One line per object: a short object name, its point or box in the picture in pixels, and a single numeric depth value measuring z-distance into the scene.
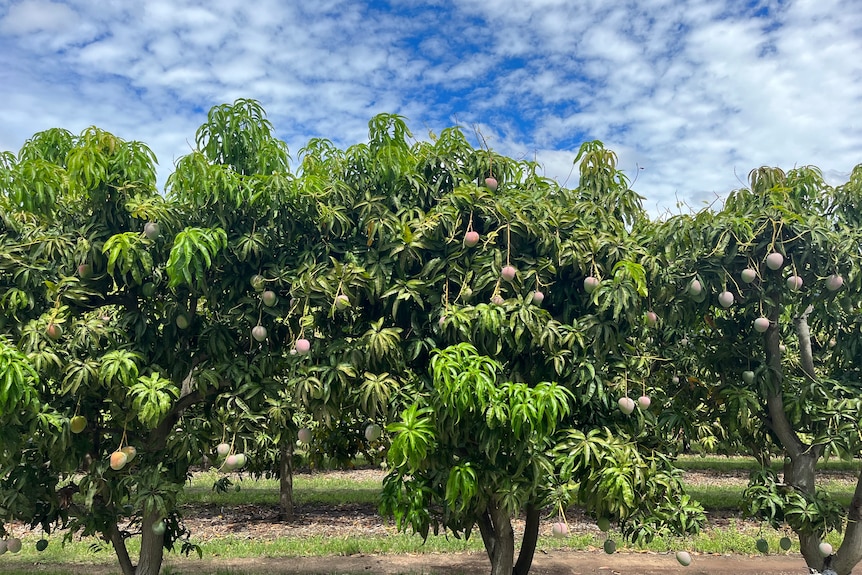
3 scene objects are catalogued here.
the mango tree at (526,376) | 3.17
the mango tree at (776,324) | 3.95
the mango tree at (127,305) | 3.55
